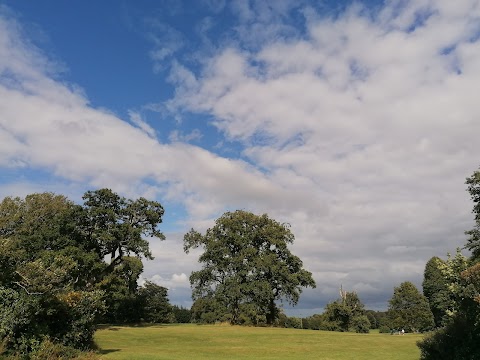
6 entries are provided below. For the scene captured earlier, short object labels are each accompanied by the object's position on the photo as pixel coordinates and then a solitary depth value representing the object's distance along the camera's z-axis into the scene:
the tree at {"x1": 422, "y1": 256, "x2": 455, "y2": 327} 75.19
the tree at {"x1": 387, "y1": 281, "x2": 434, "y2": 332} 79.06
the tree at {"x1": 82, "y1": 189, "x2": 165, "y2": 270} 48.25
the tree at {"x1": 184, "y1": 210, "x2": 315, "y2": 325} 58.81
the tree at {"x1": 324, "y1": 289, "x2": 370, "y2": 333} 76.62
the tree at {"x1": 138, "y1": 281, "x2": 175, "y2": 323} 71.44
